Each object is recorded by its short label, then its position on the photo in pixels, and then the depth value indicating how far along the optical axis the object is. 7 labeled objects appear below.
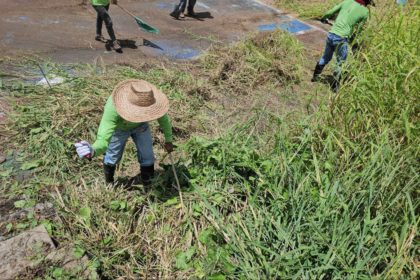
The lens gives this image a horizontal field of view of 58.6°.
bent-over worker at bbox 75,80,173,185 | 2.87
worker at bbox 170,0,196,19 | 7.93
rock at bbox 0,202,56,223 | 3.18
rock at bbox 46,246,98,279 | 2.74
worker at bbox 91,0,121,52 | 5.96
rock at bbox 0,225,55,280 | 2.63
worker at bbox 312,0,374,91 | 5.45
